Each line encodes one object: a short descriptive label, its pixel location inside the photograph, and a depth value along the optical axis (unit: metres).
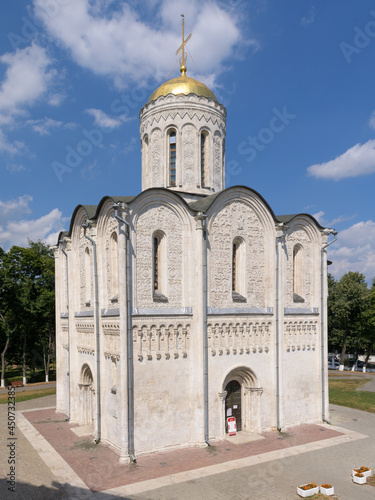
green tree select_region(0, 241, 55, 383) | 27.78
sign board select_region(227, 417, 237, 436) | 14.13
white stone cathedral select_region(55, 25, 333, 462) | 12.84
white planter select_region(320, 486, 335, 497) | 9.80
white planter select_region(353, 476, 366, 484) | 10.47
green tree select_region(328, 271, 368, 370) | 34.88
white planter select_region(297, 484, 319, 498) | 9.76
